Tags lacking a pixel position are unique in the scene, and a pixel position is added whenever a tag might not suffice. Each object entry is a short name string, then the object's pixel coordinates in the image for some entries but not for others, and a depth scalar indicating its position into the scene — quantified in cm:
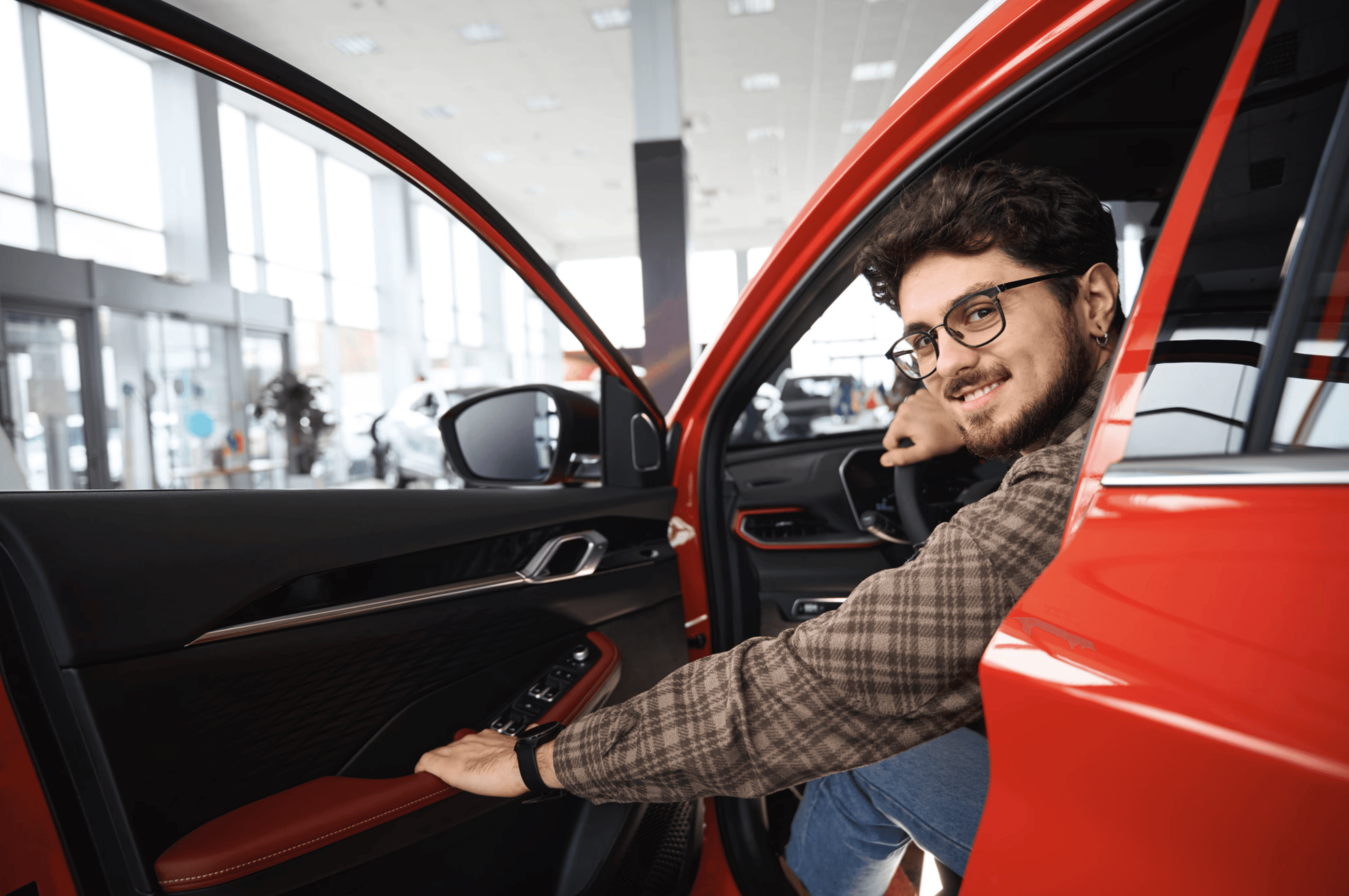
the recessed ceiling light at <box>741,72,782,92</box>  1015
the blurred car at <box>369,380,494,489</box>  782
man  74
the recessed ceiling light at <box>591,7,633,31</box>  810
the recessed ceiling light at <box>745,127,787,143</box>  1239
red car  50
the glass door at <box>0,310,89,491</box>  721
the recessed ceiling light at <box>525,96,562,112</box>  1062
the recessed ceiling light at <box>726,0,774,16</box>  808
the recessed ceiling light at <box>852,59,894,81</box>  1007
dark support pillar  720
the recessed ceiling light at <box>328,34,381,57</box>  855
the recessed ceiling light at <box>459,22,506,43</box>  835
